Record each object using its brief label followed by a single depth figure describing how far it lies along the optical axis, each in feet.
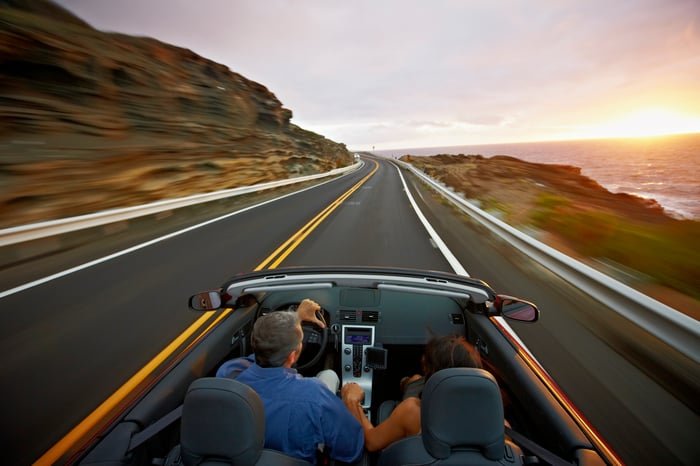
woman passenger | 5.87
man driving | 5.81
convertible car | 4.69
